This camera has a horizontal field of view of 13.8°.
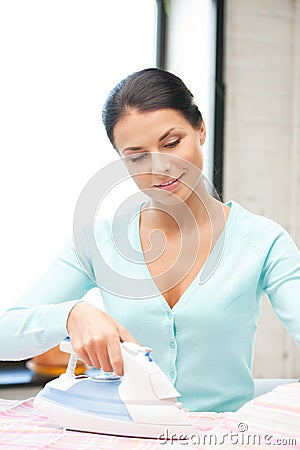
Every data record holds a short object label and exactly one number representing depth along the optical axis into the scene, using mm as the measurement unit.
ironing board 1737
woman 2107
